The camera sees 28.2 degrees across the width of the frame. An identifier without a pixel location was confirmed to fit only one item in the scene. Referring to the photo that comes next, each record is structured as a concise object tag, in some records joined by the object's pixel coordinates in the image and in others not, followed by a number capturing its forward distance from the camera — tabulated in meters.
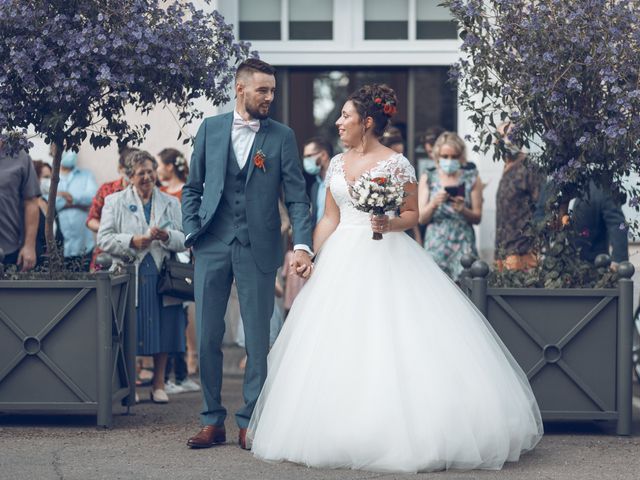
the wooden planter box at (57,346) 7.45
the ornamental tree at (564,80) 7.29
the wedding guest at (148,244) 8.88
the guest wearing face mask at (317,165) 10.30
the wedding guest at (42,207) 9.36
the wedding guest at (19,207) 8.75
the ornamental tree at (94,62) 7.32
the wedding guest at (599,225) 8.81
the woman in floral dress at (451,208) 9.97
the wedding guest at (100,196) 9.29
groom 6.85
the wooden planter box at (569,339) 7.36
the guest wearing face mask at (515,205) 9.54
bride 6.20
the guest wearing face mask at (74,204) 10.71
